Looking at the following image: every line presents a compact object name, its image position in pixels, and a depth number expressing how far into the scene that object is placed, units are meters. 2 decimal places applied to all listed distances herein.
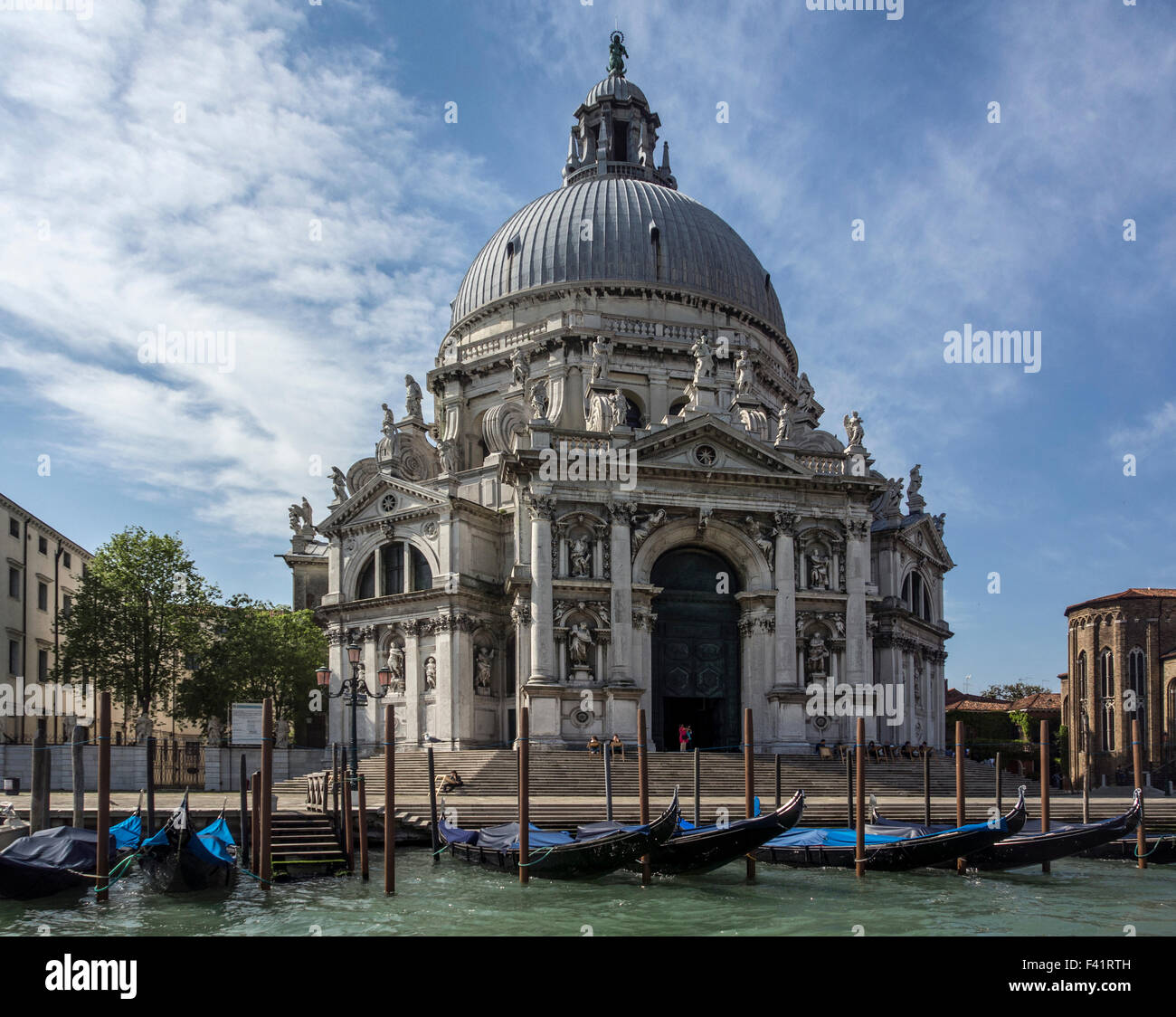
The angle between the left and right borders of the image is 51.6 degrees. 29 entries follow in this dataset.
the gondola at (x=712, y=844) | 20.02
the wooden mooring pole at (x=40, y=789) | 21.55
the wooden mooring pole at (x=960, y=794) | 23.03
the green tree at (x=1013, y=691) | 82.31
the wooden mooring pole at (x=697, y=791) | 22.92
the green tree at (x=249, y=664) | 40.44
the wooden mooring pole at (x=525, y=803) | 19.41
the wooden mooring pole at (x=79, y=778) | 22.04
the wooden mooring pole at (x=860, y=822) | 20.69
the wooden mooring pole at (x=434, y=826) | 22.69
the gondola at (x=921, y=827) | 21.38
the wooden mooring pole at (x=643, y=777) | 20.81
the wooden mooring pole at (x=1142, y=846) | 23.14
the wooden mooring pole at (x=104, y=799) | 17.41
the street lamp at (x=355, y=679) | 26.31
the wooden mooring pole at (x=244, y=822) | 21.40
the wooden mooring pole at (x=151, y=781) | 20.36
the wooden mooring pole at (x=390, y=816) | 18.58
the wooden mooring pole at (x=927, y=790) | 24.25
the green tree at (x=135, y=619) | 38.75
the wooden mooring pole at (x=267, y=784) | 18.44
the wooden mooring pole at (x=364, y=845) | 19.56
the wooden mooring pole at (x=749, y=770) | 21.06
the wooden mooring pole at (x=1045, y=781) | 23.02
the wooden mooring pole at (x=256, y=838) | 20.36
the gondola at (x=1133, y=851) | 23.73
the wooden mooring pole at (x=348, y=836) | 20.41
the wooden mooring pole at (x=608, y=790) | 23.02
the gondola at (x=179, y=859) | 18.81
